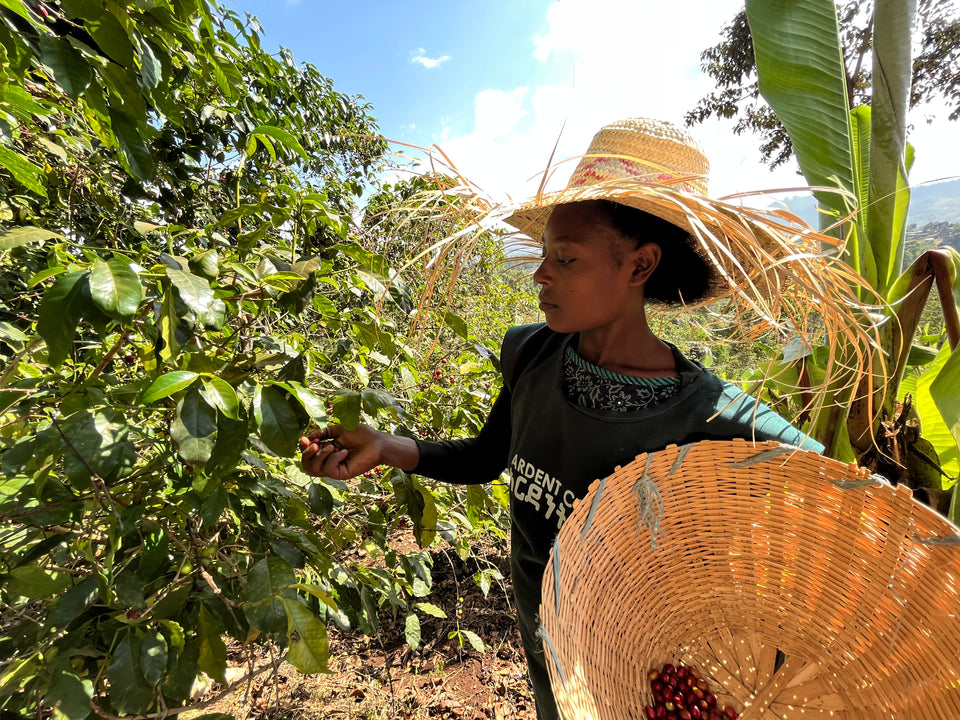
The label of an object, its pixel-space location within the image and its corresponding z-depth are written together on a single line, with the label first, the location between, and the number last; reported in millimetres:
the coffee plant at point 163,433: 680
